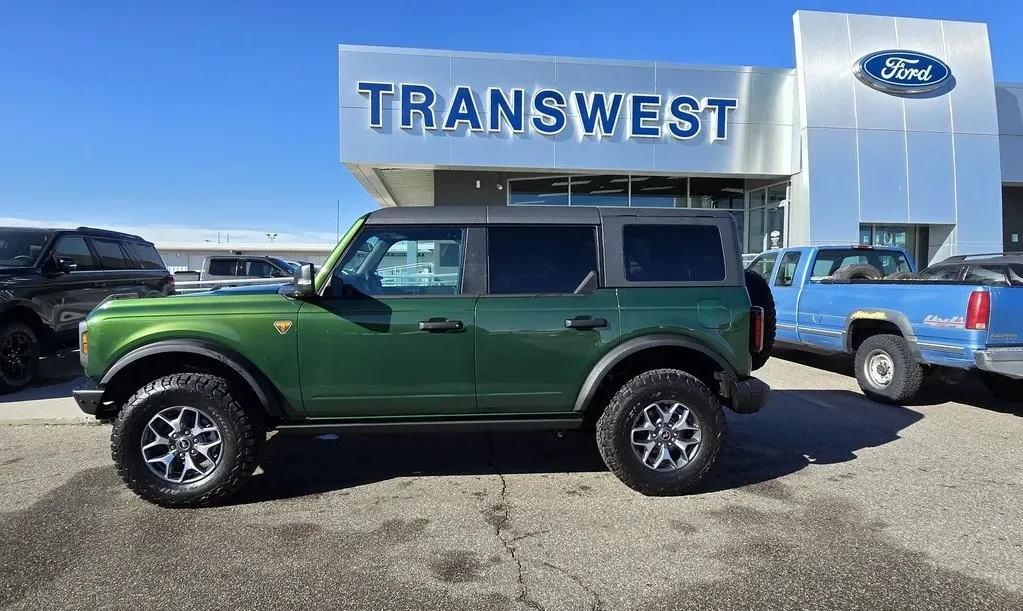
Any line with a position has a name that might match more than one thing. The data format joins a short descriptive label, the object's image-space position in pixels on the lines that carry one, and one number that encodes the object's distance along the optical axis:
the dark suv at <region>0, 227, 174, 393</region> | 6.77
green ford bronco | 3.63
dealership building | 13.54
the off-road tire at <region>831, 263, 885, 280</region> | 7.50
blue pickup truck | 5.36
